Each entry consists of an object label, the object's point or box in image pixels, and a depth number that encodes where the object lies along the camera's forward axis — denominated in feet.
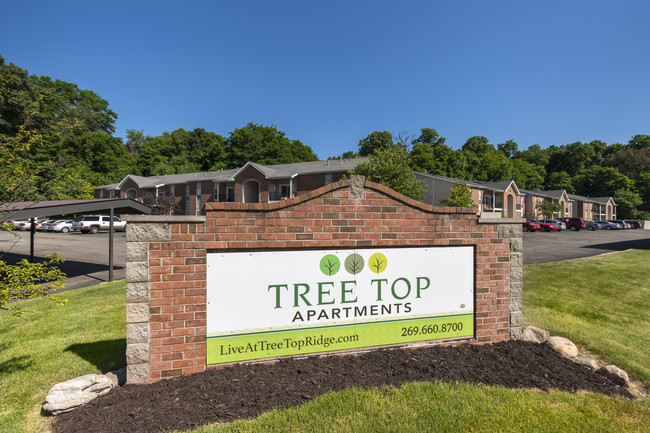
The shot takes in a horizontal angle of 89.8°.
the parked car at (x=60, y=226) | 104.31
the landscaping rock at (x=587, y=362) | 15.12
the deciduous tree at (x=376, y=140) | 234.93
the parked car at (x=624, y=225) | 165.91
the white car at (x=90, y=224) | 101.55
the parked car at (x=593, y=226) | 150.15
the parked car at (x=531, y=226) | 120.16
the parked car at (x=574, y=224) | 142.00
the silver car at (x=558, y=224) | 130.68
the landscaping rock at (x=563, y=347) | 16.09
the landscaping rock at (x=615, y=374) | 14.11
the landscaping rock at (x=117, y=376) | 12.64
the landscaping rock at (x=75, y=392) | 10.87
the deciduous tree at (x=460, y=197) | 89.50
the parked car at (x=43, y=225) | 108.37
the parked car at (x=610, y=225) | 155.53
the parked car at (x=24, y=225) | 106.22
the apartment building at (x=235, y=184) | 119.10
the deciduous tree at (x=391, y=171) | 75.10
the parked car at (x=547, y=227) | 124.58
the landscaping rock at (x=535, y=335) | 17.09
